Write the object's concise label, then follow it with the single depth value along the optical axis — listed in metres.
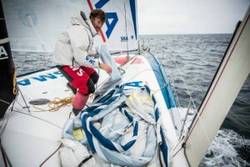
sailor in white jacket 1.62
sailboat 0.99
